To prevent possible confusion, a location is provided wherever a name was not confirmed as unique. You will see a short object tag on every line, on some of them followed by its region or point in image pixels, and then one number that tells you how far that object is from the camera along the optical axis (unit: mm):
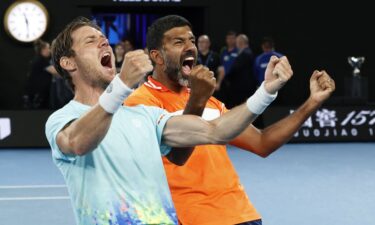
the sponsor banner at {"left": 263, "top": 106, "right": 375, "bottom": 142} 13734
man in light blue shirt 2783
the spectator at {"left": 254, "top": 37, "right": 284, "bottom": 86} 13609
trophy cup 14586
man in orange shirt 3943
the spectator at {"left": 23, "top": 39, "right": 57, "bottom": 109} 13320
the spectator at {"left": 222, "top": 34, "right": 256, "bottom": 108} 13727
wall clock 15625
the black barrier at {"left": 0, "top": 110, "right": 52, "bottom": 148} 12828
